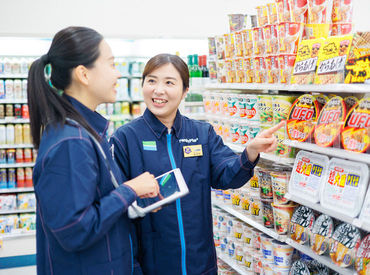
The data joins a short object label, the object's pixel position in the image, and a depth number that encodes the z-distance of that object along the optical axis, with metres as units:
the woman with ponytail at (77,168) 1.54
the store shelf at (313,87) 2.08
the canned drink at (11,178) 5.82
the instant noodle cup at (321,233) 2.36
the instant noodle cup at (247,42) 3.08
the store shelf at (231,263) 3.39
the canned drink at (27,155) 5.81
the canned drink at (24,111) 5.78
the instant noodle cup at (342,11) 2.61
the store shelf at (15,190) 5.76
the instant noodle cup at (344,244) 2.14
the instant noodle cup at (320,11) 2.61
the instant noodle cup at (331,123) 2.25
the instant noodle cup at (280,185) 2.71
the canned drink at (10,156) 5.75
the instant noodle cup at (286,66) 2.69
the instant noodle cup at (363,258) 2.10
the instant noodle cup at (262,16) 2.94
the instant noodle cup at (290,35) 2.66
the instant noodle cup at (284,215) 2.71
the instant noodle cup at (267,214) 2.91
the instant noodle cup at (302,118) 2.49
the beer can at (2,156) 5.73
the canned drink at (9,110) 5.71
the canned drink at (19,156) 5.77
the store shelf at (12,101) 5.64
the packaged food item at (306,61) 2.43
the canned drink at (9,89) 5.67
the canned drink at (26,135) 5.79
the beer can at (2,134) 5.66
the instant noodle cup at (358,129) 2.06
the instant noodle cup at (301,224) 2.53
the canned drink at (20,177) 5.85
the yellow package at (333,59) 2.21
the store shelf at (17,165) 5.69
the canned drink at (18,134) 5.73
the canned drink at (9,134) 5.70
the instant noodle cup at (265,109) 2.91
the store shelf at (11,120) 5.69
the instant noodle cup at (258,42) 2.94
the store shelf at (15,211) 5.79
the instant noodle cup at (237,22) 3.39
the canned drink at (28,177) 5.85
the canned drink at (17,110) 5.75
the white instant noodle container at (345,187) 2.12
